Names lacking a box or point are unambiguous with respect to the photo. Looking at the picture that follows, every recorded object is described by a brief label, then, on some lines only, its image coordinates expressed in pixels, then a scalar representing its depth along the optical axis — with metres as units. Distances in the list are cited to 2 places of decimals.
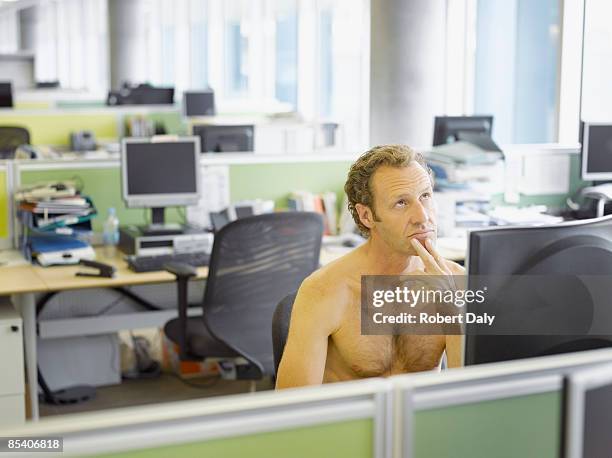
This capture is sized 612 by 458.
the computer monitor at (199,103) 8.77
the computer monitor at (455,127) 5.37
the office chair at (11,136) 7.38
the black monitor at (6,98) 8.63
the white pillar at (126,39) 14.86
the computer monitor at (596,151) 4.89
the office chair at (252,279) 3.55
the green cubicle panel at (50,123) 7.79
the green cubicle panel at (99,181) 4.39
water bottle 4.44
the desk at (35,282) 3.69
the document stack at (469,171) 4.66
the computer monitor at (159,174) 4.35
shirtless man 2.03
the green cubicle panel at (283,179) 4.66
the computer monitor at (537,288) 1.50
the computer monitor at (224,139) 6.28
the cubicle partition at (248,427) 1.06
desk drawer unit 3.54
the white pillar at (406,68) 6.30
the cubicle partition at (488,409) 1.20
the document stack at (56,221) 4.11
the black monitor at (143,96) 9.63
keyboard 3.96
